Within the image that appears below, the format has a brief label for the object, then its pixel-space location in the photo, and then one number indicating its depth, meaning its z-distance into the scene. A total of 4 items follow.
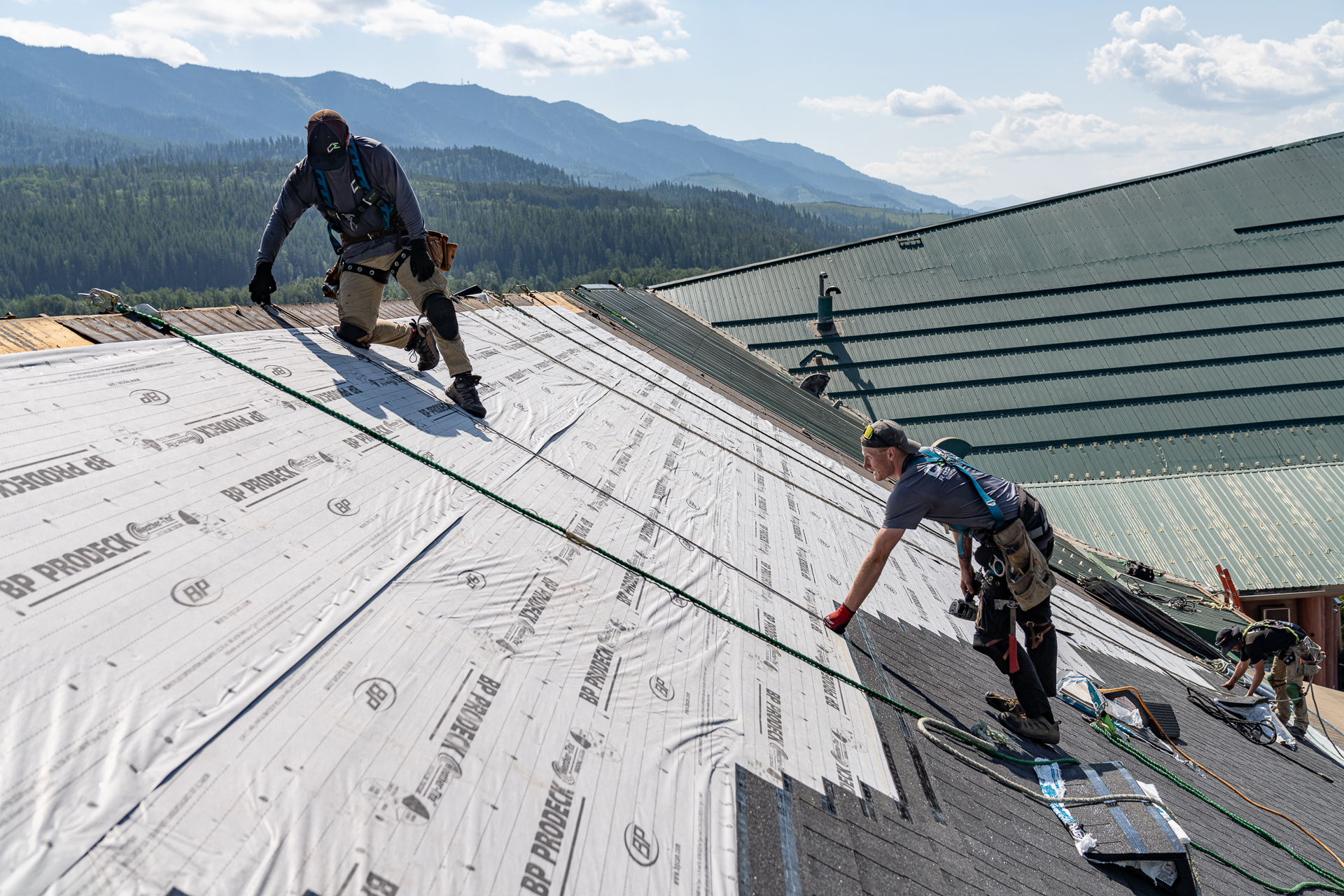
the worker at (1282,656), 10.01
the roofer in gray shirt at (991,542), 4.73
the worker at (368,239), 5.93
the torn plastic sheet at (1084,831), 3.60
